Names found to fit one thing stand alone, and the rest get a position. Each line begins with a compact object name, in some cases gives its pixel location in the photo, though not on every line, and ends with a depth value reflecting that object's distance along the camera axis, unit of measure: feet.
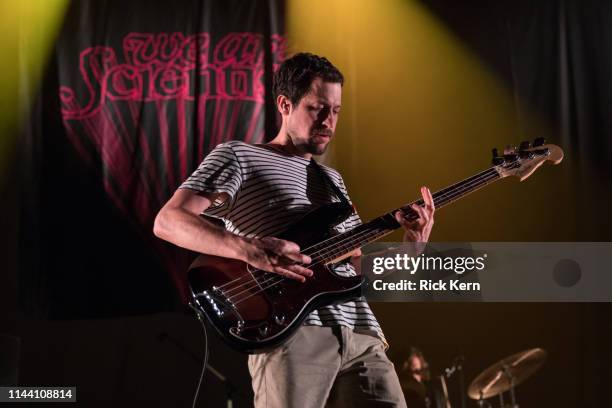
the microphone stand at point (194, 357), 13.09
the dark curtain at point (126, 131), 13.25
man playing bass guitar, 6.50
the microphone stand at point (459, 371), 13.71
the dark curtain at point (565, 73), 13.93
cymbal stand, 13.19
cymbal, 13.14
